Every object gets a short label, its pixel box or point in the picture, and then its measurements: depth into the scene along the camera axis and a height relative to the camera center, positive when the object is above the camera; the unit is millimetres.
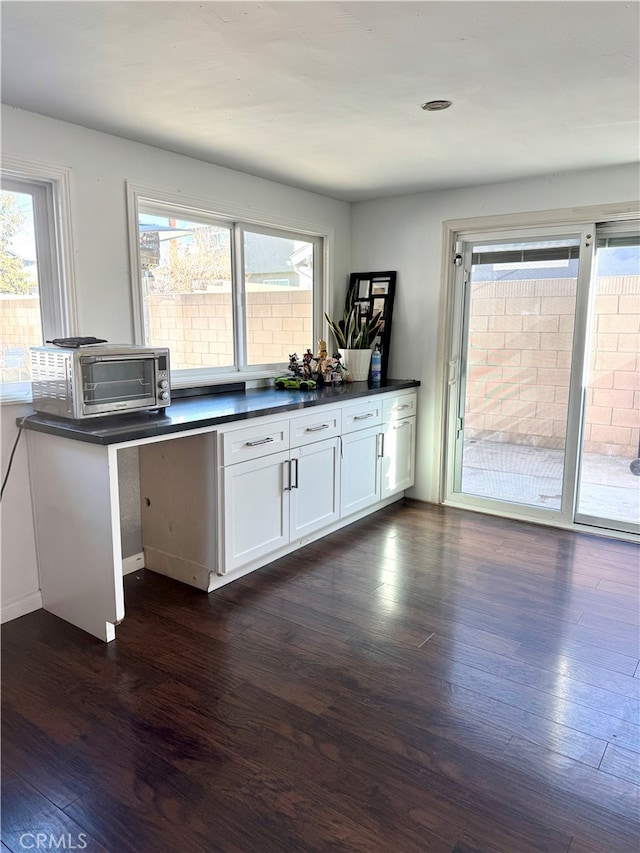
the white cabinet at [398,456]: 4152 -931
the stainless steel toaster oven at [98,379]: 2383 -217
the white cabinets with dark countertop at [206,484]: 2373 -787
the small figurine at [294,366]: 3963 -243
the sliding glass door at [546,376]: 3676 -305
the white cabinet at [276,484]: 2869 -839
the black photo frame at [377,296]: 4449 +274
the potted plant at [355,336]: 4266 -40
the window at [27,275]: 2578 +251
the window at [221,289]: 3219 +264
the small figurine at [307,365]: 3979 -237
